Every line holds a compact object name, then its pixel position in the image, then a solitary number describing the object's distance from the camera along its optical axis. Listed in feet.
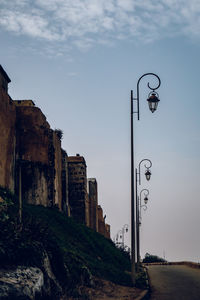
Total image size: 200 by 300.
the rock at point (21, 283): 33.32
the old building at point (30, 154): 100.37
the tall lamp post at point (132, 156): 53.98
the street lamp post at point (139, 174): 81.25
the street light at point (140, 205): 115.14
